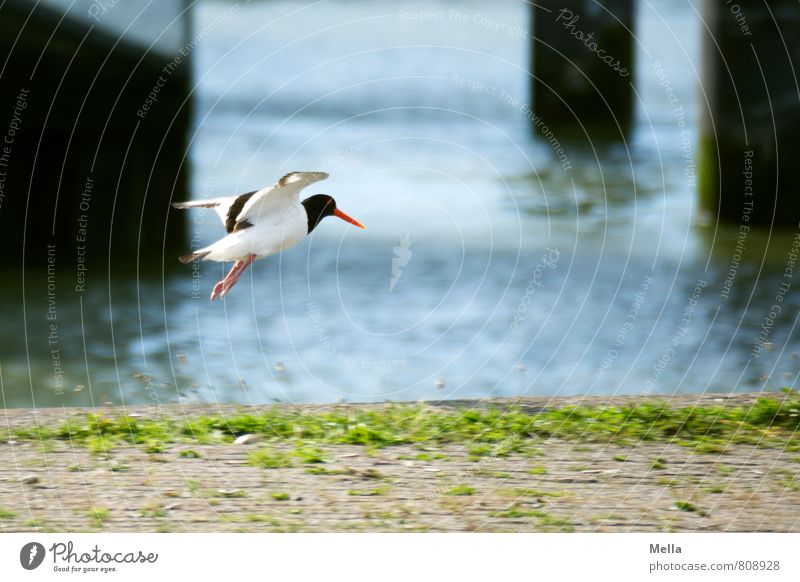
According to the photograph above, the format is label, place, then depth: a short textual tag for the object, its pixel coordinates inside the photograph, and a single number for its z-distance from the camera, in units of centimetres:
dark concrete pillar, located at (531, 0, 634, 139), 3659
